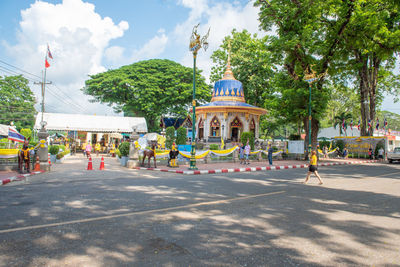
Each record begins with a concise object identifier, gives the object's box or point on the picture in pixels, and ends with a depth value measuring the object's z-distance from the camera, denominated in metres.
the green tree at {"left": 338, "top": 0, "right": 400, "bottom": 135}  20.56
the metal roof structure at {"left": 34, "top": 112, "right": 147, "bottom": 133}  32.66
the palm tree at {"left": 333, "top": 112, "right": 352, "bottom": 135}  44.67
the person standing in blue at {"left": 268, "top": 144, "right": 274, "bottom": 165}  19.41
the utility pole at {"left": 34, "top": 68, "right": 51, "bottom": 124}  35.01
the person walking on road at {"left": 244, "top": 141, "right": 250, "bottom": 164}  19.83
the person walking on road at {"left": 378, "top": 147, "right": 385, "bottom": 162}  29.08
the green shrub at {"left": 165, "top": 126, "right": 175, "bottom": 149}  24.05
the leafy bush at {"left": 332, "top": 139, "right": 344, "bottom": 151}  34.66
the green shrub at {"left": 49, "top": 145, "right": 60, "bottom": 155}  20.20
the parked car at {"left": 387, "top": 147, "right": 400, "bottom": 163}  25.68
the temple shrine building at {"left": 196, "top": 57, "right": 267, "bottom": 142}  30.40
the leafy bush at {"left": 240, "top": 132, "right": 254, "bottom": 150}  22.52
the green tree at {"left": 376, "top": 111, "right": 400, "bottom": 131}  81.94
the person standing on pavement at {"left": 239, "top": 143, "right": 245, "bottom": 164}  20.64
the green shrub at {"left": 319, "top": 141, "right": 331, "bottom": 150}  36.44
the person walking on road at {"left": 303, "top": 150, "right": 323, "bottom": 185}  11.09
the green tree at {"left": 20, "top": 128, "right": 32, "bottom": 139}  24.62
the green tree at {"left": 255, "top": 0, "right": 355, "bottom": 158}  21.53
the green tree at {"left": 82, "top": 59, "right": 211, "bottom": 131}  40.22
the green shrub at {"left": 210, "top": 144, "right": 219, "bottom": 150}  22.94
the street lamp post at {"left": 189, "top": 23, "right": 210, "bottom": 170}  15.65
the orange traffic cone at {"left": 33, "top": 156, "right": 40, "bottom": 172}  13.97
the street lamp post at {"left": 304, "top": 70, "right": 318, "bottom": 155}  21.38
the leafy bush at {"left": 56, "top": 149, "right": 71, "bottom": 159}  20.19
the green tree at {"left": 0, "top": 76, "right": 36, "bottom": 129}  49.84
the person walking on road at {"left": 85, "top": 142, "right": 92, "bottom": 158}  23.72
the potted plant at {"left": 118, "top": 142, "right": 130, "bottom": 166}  18.27
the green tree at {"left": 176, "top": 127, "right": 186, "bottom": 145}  24.03
